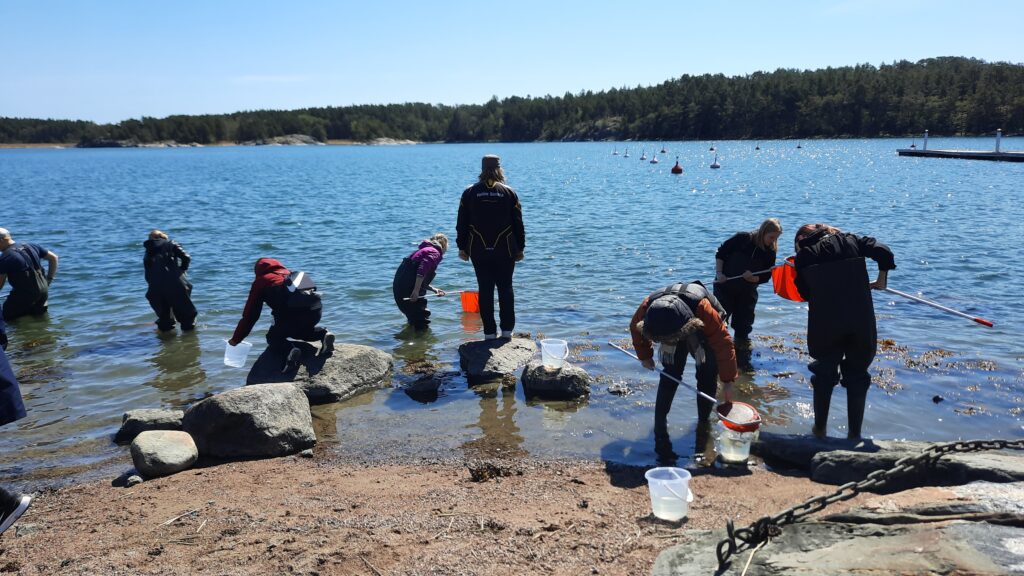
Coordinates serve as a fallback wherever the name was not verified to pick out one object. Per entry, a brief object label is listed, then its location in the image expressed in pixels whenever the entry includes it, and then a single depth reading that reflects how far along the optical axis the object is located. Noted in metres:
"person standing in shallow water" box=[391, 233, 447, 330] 10.42
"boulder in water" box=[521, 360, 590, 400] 8.07
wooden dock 44.84
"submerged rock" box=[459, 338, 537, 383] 8.76
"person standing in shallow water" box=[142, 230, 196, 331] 11.07
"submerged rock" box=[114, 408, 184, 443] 7.36
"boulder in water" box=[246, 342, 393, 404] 8.28
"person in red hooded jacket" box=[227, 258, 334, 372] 8.35
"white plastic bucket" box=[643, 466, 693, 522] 4.84
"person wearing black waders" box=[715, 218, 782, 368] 8.52
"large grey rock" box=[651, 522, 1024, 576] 3.45
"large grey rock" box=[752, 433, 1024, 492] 5.03
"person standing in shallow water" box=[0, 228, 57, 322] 12.52
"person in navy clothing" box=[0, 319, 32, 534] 4.64
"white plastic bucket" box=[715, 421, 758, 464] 6.06
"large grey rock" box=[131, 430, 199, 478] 6.37
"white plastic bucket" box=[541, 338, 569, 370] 8.35
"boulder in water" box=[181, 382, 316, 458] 6.75
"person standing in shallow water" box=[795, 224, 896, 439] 6.02
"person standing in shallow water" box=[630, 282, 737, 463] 5.71
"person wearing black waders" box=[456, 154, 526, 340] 8.70
